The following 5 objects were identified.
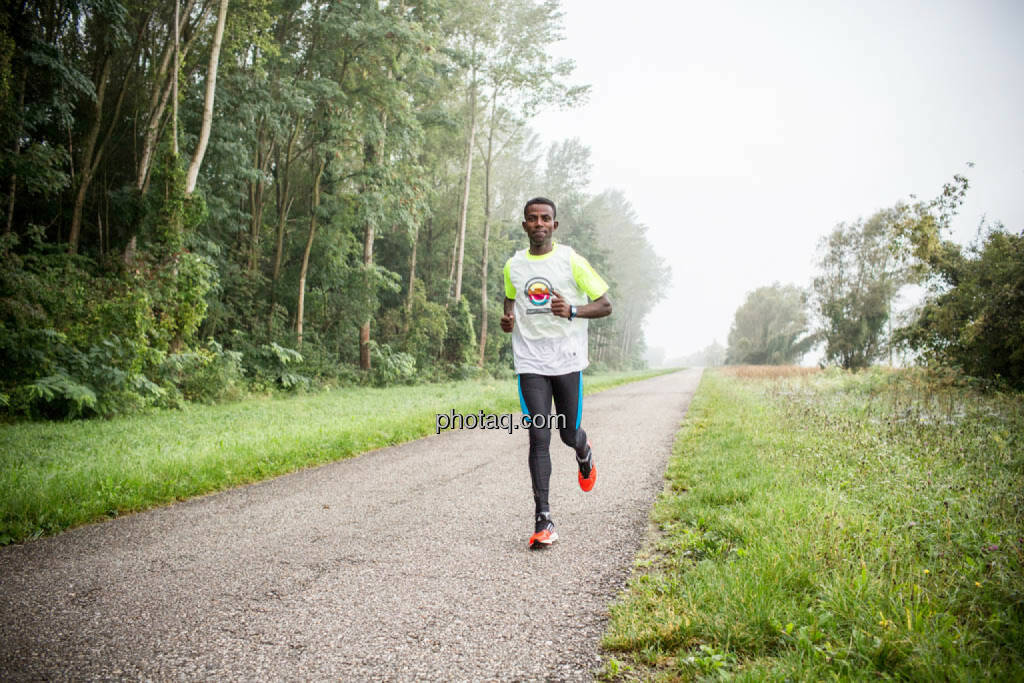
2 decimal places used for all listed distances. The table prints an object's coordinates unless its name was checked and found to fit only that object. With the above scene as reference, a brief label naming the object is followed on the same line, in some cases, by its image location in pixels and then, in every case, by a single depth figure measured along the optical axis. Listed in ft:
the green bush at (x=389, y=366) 64.90
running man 12.41
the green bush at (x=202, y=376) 36.41
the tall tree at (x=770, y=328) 190.19
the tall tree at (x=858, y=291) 101.65
